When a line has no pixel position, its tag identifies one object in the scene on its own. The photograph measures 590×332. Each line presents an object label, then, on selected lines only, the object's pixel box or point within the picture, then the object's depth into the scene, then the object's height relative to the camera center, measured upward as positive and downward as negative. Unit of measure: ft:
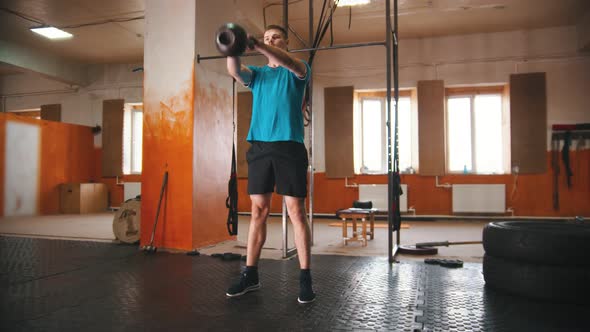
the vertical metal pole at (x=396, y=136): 10.75 +1.13
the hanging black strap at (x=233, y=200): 9.43 -0.55
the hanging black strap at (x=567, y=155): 22.02 +1.16
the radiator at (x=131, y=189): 28.40 -0.81
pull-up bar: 10.15 +3.46
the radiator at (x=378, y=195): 23.73 -1.10
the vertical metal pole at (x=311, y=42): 12.01 +4.02
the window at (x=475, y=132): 24.09 +2.71
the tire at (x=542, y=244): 6.63 -1.17
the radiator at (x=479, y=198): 22.70 -1.25
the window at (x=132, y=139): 30.27 +2.96
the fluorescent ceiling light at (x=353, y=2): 18.69 +8.22
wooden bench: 13.87 -1.40
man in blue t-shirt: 6.56 +0.53
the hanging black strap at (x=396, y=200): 10.65 -0.62
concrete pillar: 12.03 +1.44
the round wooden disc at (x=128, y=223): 12.84 -1.46
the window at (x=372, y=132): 25.46 +2.89
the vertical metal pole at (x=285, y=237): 10.66 -1.60
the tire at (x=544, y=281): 6.46 -1.76
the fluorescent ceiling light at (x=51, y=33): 23.15 +8.60
